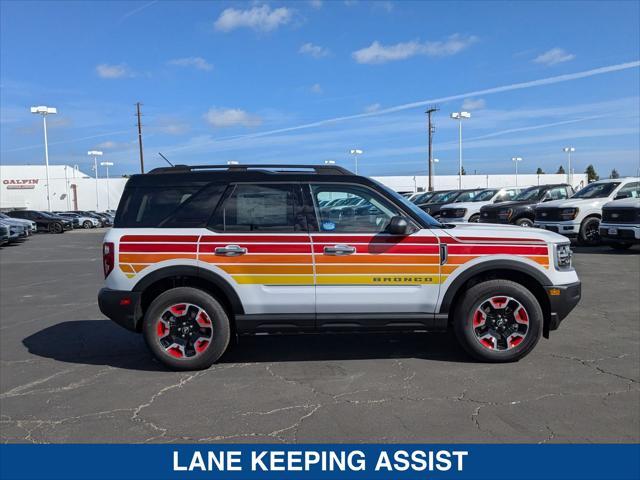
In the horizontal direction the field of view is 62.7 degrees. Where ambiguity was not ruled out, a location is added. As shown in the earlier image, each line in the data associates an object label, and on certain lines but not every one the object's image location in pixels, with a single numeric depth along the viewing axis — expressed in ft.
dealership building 228.84
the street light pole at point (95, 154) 241.16
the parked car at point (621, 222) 42.91
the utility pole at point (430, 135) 173.59
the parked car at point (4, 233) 67.10
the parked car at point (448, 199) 68.12
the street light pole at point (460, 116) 169.99
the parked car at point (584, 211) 48.96
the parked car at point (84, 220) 147.16
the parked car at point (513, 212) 54.70
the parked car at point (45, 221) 116.47
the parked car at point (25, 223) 78.30
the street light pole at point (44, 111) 158.61
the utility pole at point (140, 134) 181.57
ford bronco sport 16.03
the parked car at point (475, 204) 60.44
